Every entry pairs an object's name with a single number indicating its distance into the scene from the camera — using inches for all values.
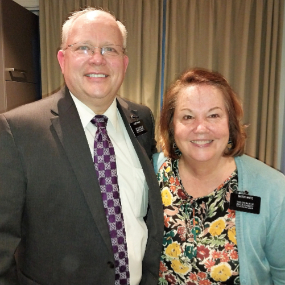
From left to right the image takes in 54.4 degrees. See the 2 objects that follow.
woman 48.3
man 42.7
